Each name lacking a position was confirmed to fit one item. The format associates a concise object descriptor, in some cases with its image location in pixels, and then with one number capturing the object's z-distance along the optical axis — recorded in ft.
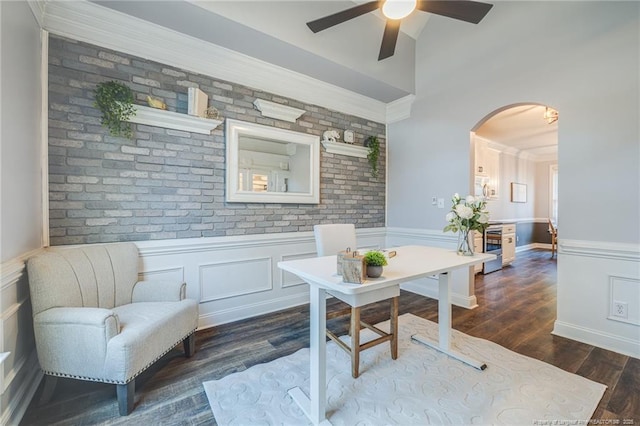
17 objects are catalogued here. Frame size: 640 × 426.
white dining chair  6.02
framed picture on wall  21.06
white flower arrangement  6.61
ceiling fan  6.24
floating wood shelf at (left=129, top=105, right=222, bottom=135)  7.34
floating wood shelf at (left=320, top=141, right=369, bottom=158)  11.14
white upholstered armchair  4.85
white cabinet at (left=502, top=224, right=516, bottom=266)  16.85
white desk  4.49
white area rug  4.90
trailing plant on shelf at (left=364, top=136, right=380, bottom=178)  12.34
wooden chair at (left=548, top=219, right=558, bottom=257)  20.89
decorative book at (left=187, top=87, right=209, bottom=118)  7.91
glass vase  6.79
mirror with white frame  8.87
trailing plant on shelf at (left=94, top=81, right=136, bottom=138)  6.75
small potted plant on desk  4.49
